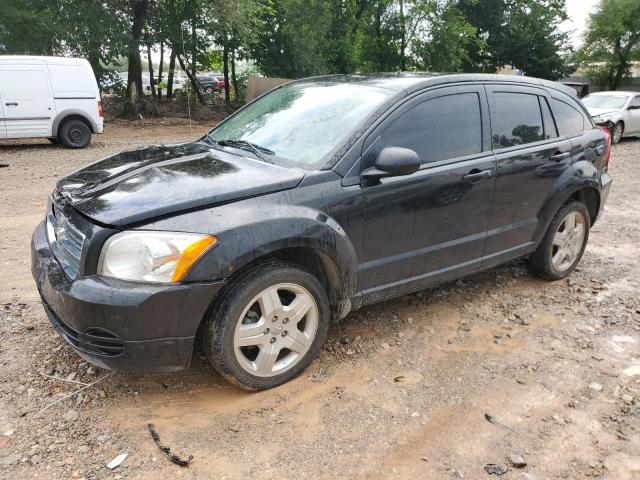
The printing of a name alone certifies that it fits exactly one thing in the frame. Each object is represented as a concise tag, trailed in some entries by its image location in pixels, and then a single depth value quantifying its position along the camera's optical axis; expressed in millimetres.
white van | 11180
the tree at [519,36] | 26828
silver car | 15344
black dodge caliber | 2596
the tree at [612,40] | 27938
